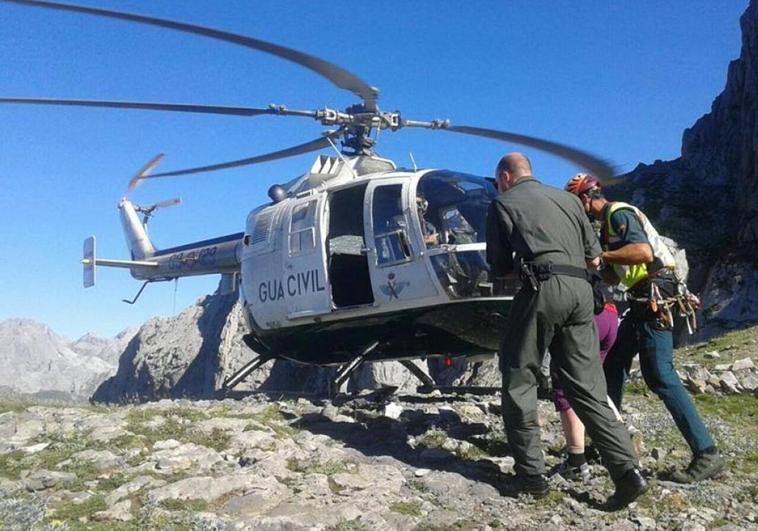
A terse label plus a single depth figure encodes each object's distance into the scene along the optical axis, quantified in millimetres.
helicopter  8125
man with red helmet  4812
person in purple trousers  4906
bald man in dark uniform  4551
